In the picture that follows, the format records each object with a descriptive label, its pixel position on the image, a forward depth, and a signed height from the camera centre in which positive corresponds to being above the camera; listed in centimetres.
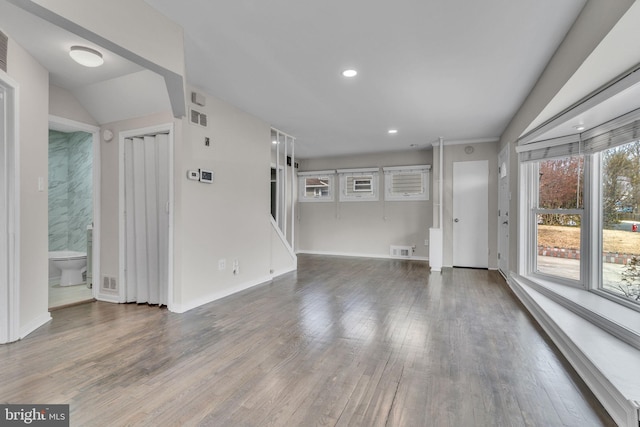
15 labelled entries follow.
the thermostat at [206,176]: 333 +40
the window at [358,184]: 708 +67
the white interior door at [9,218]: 232 -5
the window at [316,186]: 748 +67
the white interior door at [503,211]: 468 +3
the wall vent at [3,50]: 222 +120
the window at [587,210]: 246 +3
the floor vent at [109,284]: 353 -85
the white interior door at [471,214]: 566 -3
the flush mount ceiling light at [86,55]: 235 +124
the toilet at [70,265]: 402 -73
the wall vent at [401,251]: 671 -88
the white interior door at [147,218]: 332 -7
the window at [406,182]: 661 +67
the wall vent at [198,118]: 323 +103
